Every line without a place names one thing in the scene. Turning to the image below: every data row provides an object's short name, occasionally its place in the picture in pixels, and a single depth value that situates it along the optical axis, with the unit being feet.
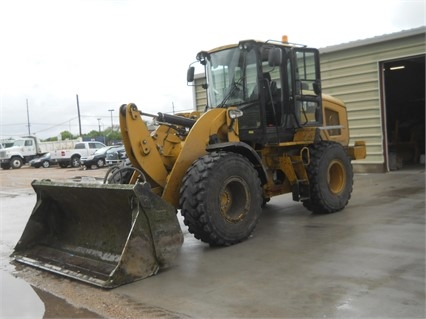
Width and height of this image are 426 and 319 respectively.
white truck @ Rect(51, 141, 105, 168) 106.01
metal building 44.48
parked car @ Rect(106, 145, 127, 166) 87.08
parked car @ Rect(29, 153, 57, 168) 113.39
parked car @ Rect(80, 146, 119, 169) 93.43
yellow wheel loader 17.30
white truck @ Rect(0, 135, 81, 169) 117.60
